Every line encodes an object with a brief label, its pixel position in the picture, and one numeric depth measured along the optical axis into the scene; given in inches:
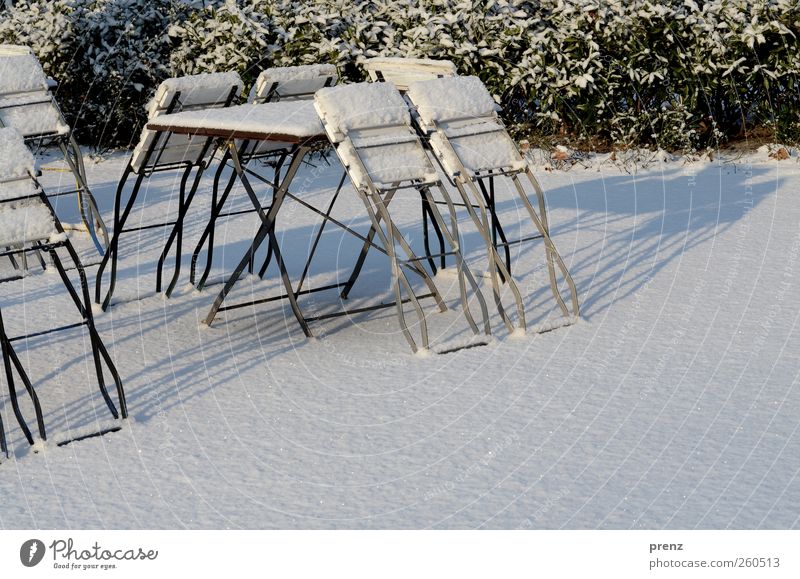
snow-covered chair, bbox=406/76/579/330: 308.5
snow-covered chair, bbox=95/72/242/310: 336.8
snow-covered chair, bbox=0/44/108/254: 418.9
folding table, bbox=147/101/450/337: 292.0
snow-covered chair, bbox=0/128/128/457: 250.8
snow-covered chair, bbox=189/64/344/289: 365.4
